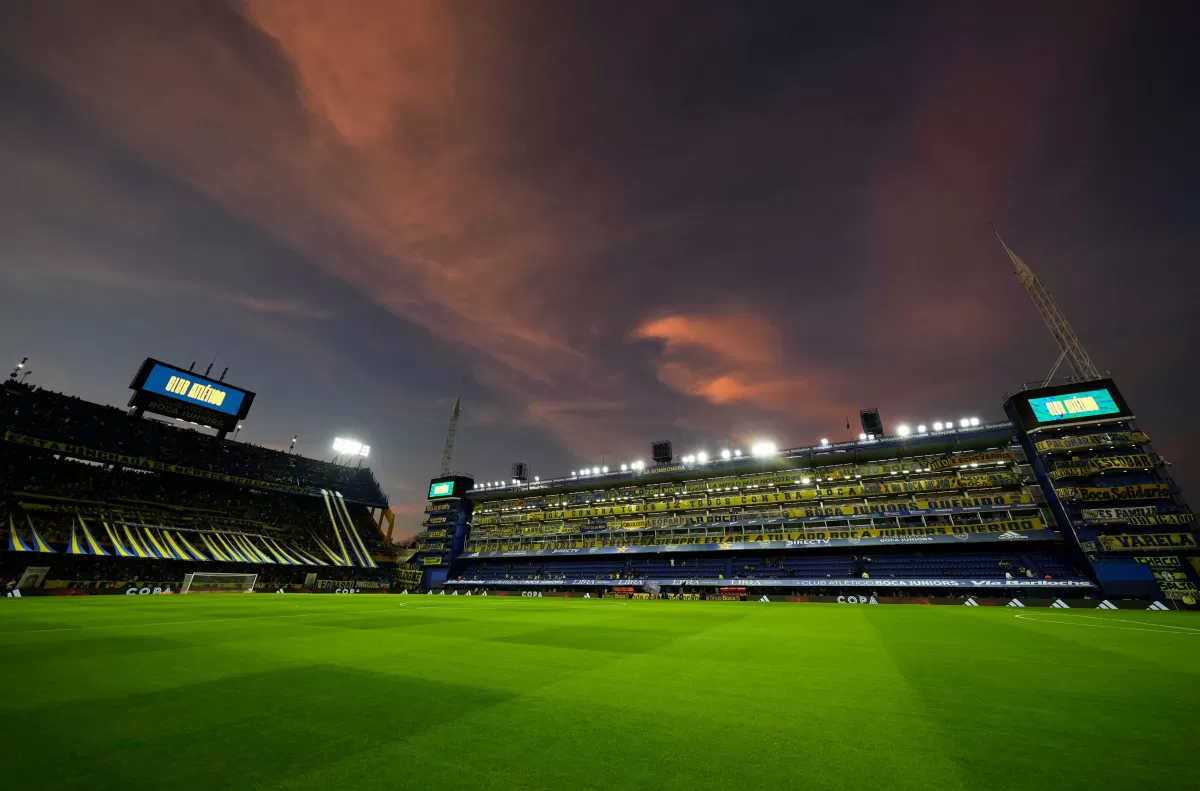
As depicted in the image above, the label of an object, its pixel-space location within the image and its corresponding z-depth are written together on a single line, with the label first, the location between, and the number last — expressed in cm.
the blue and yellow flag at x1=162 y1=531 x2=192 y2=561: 4789
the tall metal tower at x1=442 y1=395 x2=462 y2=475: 11562
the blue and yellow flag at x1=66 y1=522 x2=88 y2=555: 4100
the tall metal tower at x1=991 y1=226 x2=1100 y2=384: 5712
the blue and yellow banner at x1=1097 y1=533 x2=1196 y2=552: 3725
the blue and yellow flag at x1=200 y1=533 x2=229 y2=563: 5105
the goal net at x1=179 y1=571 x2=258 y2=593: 4466
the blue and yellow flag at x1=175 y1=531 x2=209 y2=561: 4898
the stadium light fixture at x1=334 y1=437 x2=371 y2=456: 8019
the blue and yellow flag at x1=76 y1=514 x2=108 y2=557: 4234
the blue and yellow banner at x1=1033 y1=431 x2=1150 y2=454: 4150
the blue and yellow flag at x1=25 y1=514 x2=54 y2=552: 3938
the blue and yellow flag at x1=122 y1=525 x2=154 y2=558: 4459
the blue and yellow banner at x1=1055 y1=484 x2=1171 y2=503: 3966
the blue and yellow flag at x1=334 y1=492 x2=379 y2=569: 7066
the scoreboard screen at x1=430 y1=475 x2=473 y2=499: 8812
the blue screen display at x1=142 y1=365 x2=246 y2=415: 5709
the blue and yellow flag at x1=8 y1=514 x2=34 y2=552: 3801
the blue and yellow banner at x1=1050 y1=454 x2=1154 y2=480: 4091
